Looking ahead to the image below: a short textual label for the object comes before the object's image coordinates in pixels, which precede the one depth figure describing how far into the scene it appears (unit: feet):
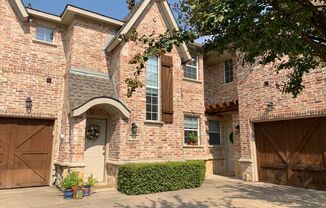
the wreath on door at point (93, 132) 34.17
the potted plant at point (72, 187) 26.53
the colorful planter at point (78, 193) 26.43
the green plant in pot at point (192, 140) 42.85
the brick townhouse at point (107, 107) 31.99
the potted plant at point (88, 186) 27.81
